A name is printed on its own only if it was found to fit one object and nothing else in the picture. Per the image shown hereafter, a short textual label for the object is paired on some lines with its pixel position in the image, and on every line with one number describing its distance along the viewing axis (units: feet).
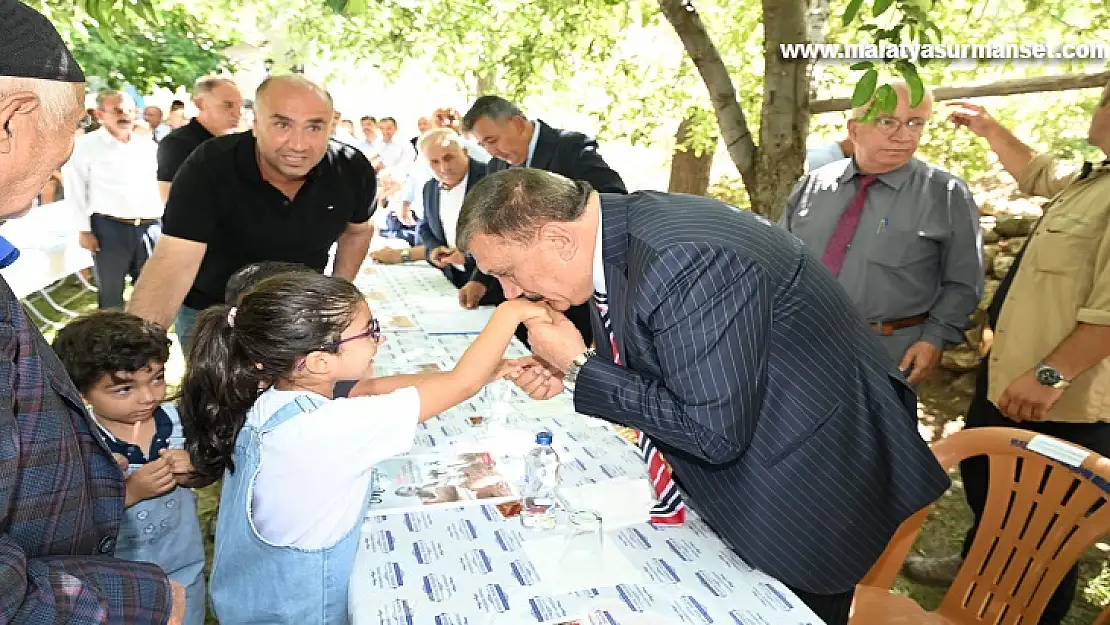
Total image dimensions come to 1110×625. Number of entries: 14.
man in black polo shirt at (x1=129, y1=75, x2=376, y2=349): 9.05
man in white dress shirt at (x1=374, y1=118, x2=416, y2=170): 36.88
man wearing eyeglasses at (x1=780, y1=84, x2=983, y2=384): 9.98
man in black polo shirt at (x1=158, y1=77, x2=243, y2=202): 16.40
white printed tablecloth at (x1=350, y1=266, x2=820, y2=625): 4.51
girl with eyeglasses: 4.95
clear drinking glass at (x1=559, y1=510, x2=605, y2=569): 5.06
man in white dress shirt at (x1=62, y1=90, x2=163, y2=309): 20.03
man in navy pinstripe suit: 4.87
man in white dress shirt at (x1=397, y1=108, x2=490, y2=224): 22.33
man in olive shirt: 8.02
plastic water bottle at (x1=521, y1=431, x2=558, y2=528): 5.61
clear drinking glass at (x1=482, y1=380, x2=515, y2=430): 7.72
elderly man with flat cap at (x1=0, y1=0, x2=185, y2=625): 3.09
